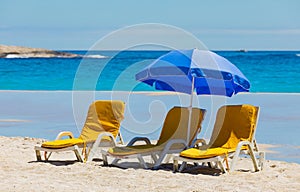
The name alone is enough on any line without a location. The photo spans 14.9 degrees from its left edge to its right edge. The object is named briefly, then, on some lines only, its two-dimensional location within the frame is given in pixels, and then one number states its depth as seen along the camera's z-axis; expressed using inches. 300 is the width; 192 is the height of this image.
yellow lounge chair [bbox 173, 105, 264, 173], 572.1
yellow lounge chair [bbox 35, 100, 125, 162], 624.5
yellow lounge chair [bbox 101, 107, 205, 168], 593.7
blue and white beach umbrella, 603.5
